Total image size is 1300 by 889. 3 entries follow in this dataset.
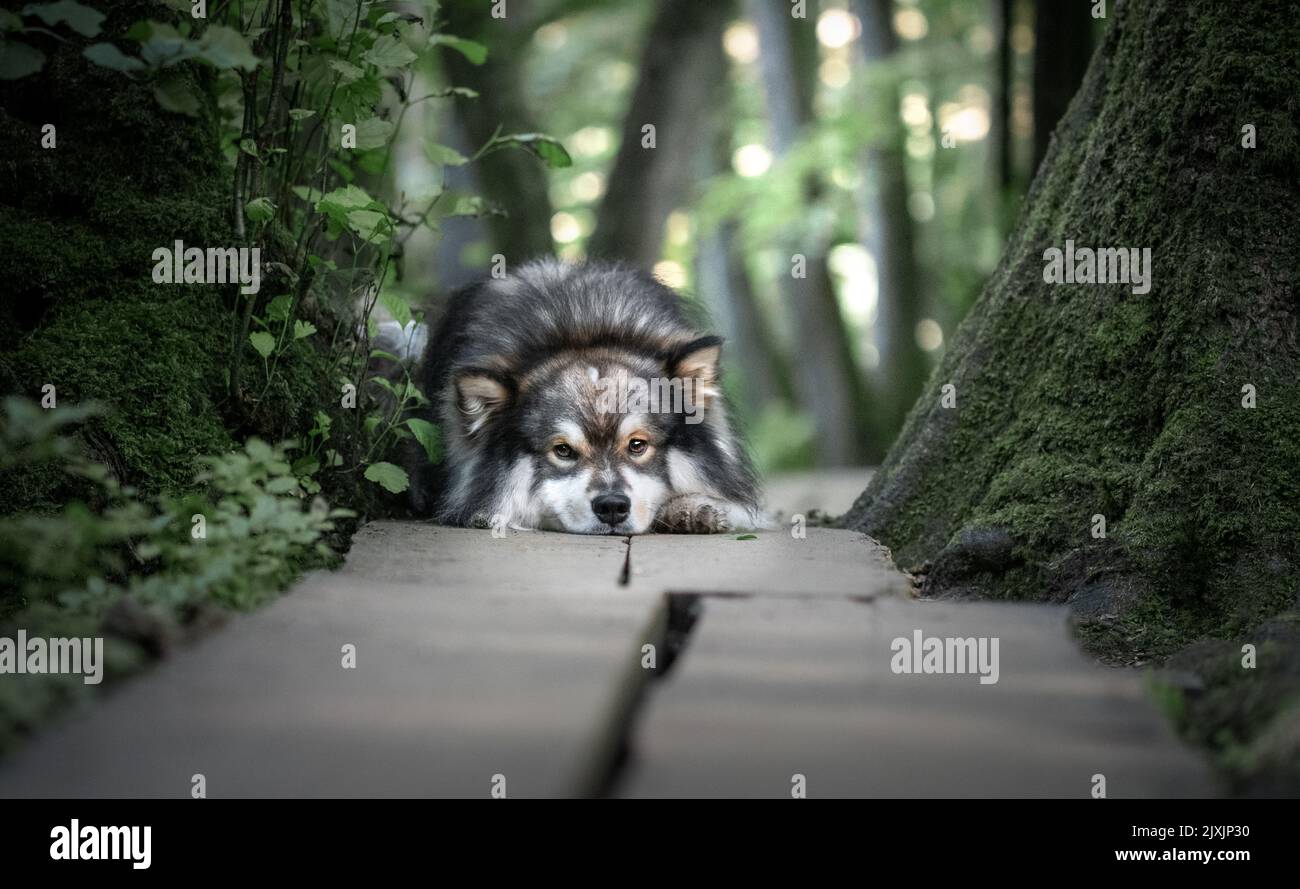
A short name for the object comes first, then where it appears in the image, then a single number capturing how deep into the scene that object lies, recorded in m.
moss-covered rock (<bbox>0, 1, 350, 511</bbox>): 4.16
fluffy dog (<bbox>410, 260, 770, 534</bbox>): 5.56
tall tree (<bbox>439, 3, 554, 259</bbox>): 11.05
